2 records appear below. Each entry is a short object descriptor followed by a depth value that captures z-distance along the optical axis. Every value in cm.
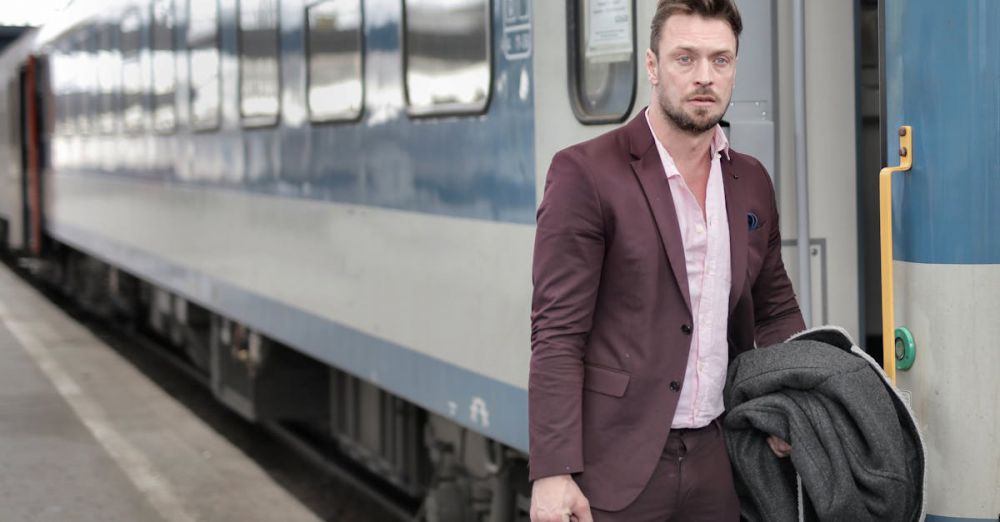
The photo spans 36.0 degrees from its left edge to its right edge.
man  286
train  324
